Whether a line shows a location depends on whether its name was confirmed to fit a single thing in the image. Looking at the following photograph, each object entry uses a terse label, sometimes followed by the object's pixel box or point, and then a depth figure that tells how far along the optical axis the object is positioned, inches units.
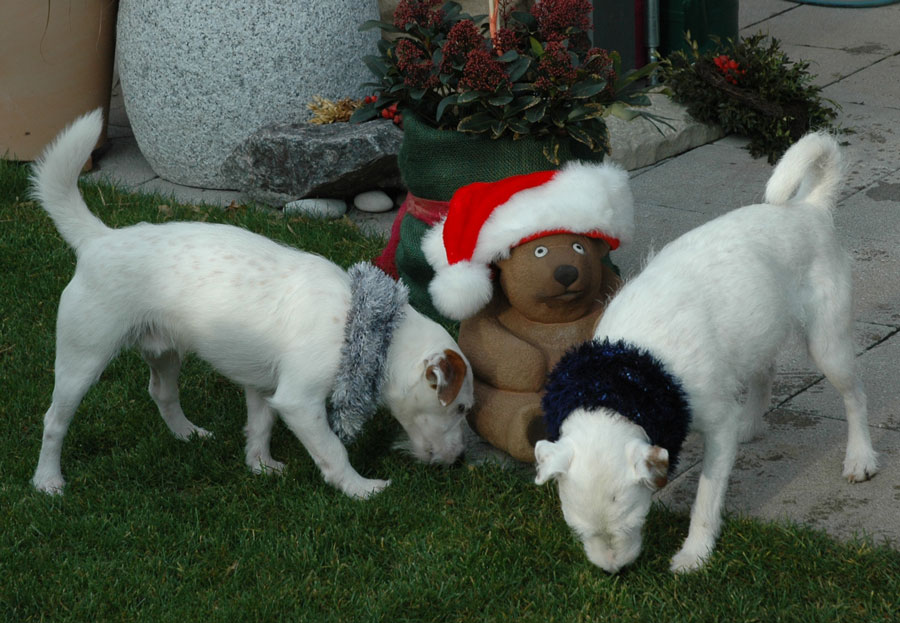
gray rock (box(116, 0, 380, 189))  272.8
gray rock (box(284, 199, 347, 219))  262.2
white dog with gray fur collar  157.9
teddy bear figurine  161.8
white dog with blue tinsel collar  127.0
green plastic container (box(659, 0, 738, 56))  320.8
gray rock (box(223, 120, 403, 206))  255.9
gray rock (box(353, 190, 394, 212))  268.5
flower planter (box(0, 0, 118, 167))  287.3
